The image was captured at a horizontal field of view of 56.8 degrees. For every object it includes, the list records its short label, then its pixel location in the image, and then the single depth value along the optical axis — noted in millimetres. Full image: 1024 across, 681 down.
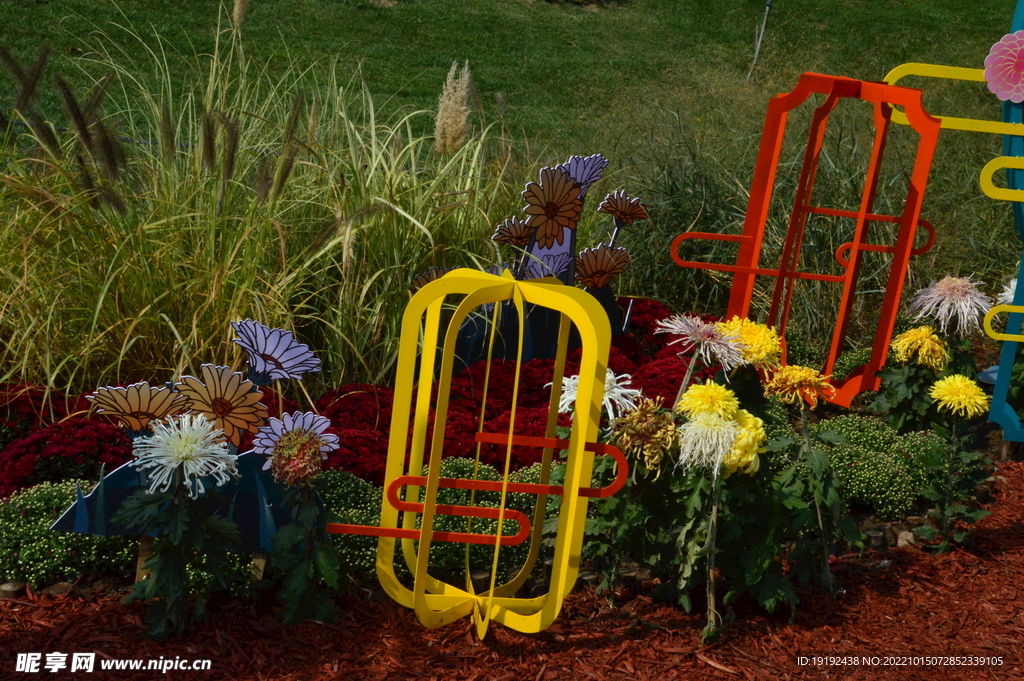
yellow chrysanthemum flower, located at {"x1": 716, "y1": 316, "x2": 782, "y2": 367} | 2654
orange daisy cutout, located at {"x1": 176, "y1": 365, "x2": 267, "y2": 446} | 2369
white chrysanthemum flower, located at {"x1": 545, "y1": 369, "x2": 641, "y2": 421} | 2467
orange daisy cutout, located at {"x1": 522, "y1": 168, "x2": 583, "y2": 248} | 3799
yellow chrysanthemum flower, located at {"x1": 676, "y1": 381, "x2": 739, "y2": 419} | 2377
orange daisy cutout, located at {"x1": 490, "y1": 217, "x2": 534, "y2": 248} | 3982
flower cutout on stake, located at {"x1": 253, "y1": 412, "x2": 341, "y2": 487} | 2209
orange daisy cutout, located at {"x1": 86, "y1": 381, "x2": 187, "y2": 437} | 2305
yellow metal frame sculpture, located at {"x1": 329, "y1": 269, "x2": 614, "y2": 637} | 2258
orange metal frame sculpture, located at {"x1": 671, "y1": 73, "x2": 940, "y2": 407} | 3979
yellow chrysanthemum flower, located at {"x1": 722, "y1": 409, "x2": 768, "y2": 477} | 2373
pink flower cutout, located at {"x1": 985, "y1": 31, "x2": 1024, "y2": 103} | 3615
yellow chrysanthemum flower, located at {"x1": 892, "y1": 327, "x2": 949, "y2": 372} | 3502
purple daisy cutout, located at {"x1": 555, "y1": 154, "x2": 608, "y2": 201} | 3969
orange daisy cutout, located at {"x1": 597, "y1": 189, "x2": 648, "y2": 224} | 4344
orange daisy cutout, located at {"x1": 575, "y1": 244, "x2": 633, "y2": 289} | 4105
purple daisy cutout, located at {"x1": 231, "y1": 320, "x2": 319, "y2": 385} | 2396
